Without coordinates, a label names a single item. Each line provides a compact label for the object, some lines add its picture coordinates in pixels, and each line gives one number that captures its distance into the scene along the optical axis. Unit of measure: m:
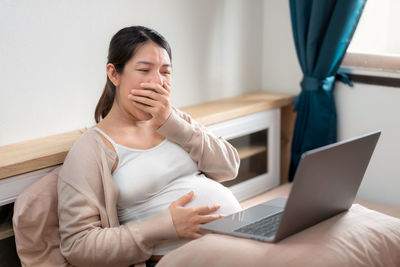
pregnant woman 1.54
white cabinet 2.49
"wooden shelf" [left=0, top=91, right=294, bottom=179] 1.70
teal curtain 2.37
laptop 1.16
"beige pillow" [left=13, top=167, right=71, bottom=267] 1.59
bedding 1.16
